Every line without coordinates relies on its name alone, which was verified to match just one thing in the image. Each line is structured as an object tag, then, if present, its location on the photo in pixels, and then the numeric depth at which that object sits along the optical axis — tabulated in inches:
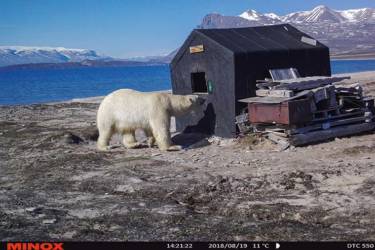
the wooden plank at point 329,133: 521.0
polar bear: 568.1
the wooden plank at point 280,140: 518.6
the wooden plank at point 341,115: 543.8
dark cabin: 574.2
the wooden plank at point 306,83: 529.0
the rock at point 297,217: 313.2
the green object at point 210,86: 601.0
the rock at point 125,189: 402.9
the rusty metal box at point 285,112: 510.6
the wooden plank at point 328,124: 525.7
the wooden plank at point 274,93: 522.0
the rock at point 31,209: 347.9
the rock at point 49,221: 319.9
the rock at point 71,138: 652.7
